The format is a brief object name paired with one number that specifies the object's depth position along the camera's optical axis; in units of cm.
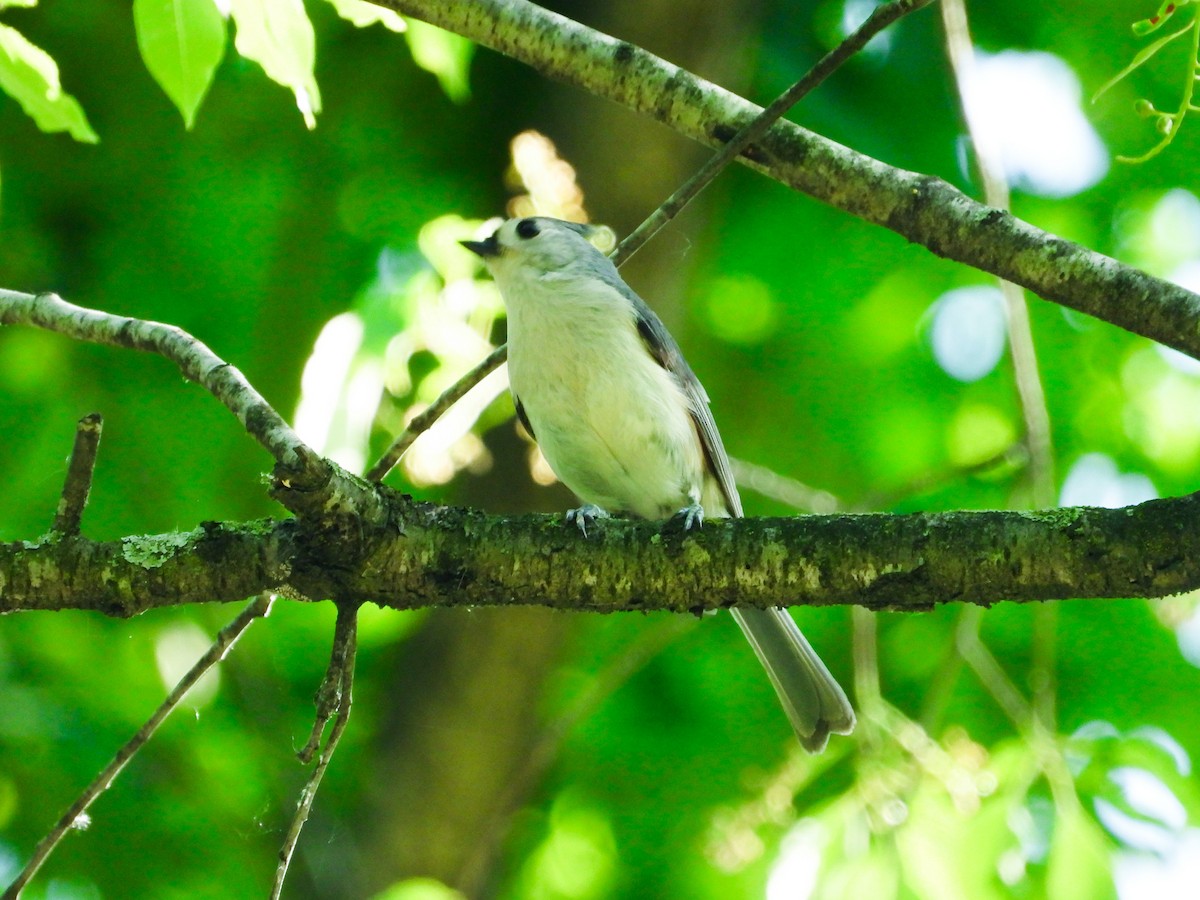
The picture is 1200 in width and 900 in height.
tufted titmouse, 724
